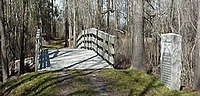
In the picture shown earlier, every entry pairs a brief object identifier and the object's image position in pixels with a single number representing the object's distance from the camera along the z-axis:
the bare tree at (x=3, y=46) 7.89
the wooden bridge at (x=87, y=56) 5.80
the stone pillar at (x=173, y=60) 3.79
